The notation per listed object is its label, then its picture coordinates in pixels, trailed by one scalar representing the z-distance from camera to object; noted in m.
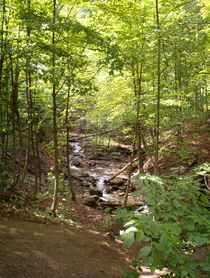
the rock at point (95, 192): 13.16
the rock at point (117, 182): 15.23
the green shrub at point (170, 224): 1.80
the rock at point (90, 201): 11.13
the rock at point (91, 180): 16.32
